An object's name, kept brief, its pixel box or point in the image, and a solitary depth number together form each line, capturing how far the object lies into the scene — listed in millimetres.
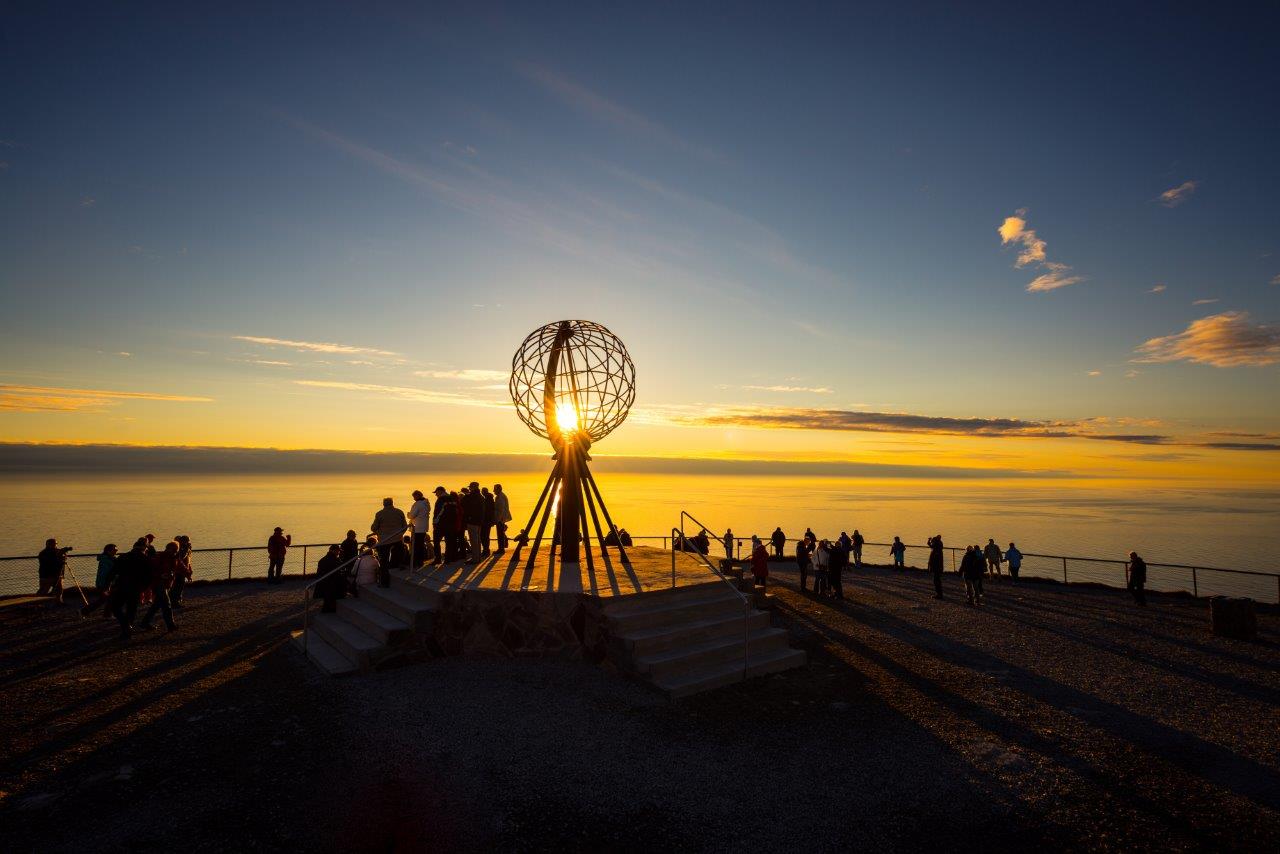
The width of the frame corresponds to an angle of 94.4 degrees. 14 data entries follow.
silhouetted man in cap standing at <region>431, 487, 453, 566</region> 14609
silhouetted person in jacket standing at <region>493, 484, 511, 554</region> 15945
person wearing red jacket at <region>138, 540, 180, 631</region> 11977
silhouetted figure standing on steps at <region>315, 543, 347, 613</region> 12805
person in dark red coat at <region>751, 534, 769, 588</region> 17188
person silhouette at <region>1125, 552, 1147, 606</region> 15711
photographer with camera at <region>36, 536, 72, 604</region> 14078
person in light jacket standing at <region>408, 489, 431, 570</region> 13395
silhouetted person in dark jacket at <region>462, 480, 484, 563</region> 15109
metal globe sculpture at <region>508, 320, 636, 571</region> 14594
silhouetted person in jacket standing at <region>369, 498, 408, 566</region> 13469
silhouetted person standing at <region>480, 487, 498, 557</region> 15500
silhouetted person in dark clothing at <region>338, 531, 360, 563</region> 13484
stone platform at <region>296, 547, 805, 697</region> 10039
